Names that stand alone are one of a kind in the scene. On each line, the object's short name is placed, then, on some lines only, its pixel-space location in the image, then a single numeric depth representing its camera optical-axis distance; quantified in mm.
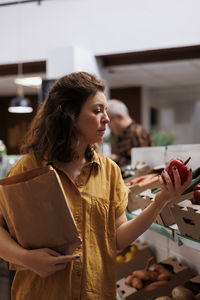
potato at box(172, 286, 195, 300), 1671
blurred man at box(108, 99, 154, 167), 3701
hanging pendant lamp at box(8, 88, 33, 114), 6102
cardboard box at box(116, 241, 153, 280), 2217
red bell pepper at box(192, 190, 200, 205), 1402
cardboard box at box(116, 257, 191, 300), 1878
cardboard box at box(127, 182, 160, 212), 1844
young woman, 1330
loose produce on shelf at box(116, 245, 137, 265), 2354
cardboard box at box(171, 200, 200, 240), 1315
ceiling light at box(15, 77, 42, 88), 7792
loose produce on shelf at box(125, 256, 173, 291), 1924
